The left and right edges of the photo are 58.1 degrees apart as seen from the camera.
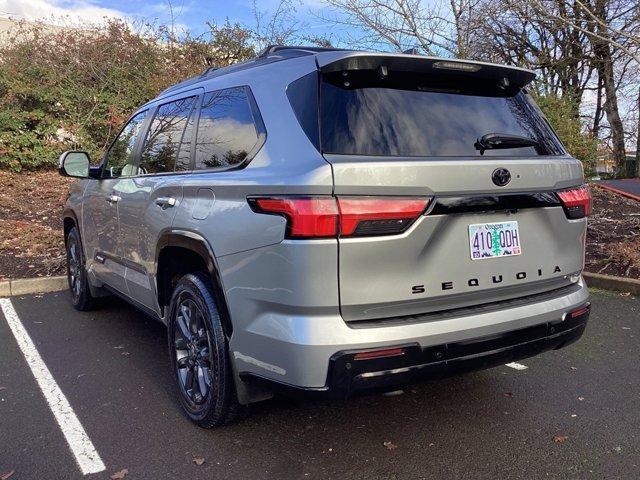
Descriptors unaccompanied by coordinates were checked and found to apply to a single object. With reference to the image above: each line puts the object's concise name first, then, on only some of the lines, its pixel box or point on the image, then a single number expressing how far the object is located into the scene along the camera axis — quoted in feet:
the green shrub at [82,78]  41.24
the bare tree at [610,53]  29.99
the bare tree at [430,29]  40.24
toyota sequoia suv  7.80
